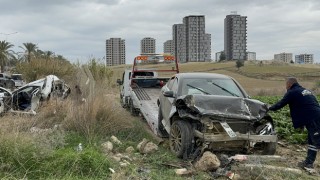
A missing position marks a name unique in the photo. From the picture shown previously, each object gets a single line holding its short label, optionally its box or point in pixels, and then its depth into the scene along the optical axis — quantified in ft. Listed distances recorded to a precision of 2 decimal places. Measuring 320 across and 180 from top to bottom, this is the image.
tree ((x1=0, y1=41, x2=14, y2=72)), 198.18
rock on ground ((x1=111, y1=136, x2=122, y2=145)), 32.19
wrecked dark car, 26.84
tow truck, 50.88
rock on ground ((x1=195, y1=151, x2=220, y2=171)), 24.38
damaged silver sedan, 48.49
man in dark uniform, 26.27
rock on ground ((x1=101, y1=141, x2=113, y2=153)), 28.84
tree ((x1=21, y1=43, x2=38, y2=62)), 201.52
